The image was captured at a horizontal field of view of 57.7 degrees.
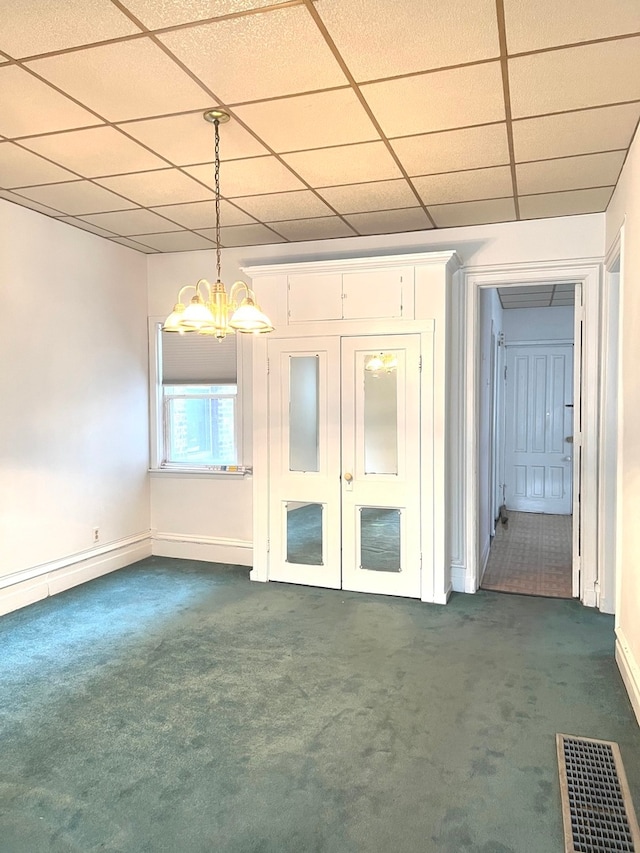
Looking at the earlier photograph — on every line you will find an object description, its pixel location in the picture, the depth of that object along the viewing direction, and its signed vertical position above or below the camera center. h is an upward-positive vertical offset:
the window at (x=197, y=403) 5.35 +0.05
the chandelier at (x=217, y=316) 2.81 +0.45
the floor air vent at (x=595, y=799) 1.98 -1.47
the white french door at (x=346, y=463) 4.39 -0.43
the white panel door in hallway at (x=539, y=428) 7.87 -0.30
